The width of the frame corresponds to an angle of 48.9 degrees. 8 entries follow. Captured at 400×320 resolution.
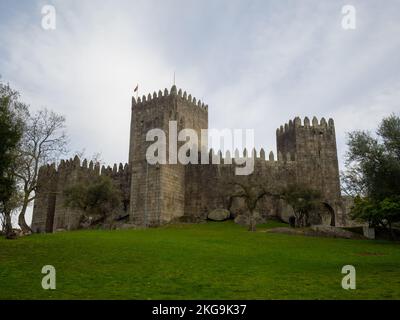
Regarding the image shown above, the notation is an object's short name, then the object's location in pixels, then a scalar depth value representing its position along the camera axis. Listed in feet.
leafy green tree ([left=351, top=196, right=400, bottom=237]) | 106.04
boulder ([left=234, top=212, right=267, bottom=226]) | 140.87
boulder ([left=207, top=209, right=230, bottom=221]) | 148.66
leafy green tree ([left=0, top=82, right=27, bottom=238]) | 70.95
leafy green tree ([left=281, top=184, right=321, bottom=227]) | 131.03
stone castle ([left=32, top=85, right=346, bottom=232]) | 143.02
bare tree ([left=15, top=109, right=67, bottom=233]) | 117.19
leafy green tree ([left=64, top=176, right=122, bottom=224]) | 136.15
